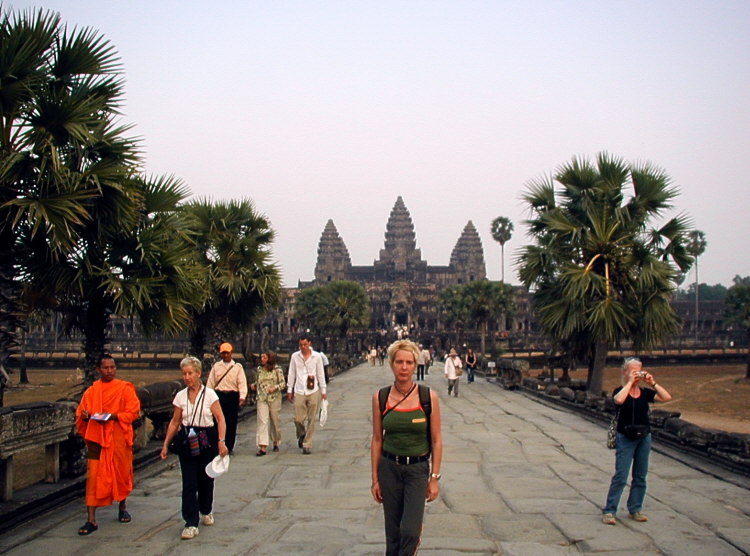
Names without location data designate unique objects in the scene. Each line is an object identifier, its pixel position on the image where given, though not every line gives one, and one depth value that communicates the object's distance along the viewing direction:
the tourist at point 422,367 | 27.96
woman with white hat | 6.26
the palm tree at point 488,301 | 60.72
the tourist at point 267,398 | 10.39
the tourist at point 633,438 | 6.48
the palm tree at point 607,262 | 18.36
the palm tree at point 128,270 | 9.73
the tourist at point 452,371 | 20.30
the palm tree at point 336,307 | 67.19
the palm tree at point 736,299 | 54.56
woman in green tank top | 4.60
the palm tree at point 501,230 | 103.62
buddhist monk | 6.18
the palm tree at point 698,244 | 94.25
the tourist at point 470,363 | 26.03
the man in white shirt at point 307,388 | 10.31
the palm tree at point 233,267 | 18.17
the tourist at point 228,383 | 9.71
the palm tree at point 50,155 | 8.37
